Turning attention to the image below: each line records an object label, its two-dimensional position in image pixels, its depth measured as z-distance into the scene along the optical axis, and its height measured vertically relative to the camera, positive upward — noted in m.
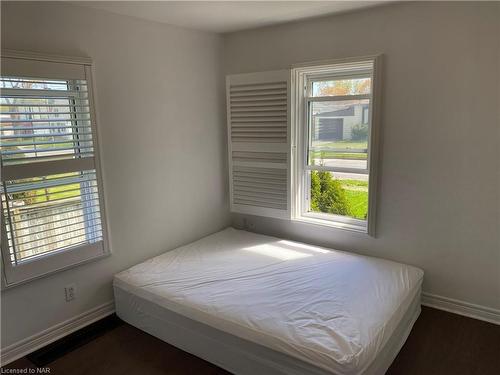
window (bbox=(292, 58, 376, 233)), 3.00 -0.16
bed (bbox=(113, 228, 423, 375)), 1.93 -1.11
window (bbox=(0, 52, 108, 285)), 2.21 -0.22
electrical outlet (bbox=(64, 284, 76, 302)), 2.60 -1.14
